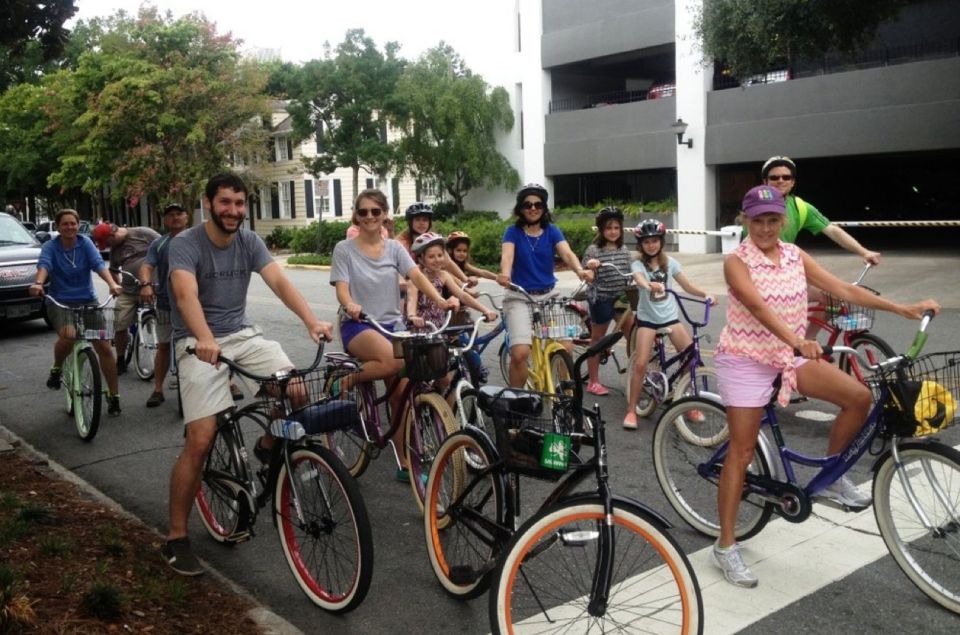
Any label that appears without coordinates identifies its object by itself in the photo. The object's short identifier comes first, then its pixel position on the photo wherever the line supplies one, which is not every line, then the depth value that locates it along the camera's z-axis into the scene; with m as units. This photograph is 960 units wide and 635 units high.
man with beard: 4.68
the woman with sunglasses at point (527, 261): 6.98
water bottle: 4.23
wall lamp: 25.94
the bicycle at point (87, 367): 7.71
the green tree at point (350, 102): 36.47
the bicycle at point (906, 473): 3.96
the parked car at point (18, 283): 14.24
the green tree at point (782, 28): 16.05
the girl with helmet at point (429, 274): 7.05
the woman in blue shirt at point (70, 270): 8.63
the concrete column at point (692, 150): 26.05
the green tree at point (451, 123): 33.50
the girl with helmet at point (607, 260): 8.23
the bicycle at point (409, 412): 4.91
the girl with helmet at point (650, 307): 7.39
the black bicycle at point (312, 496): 4.09
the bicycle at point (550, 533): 3.27
